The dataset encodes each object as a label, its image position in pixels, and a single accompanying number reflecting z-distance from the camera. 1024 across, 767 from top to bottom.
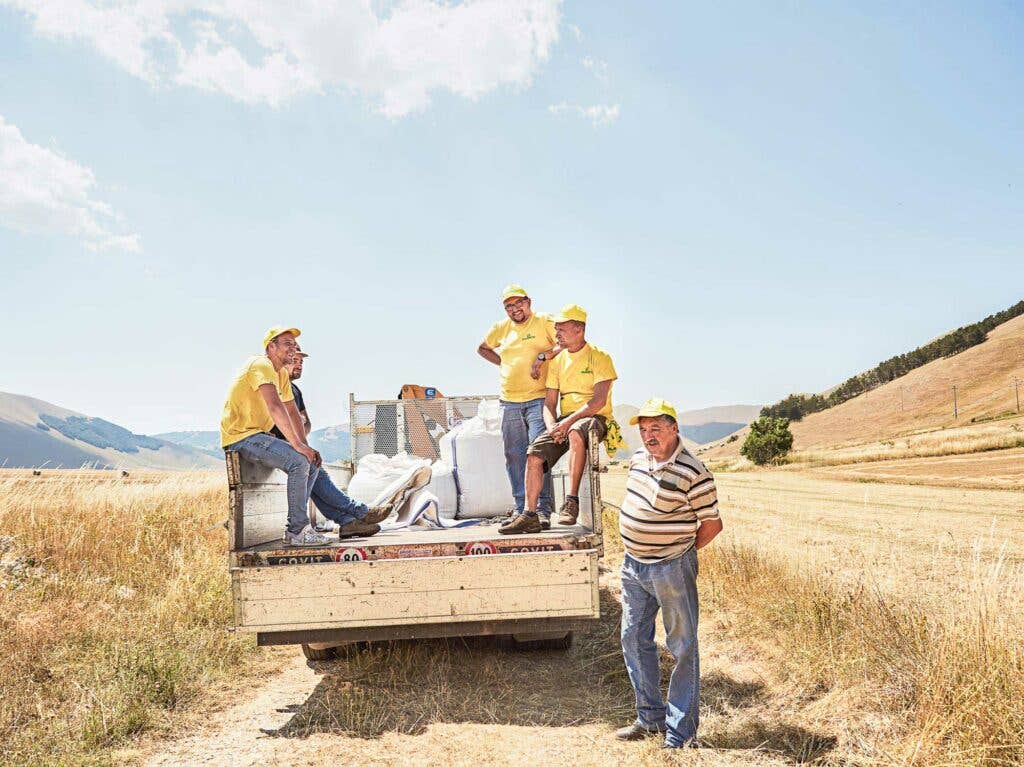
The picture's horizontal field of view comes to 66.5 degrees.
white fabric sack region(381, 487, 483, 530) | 6.08
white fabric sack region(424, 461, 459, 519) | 6.55
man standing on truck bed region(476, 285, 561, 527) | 5.88
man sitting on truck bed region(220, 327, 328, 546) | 5.08
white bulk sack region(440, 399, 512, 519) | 6.68
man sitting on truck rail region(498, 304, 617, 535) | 5.31
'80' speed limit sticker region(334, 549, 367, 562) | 4.65
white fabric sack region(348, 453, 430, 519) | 6.30
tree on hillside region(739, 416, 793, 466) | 56.78
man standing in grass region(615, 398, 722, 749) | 3.83
